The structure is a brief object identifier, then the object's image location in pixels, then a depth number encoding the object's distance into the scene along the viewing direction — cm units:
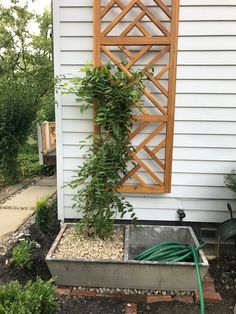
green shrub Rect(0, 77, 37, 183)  495
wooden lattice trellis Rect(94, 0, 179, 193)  246
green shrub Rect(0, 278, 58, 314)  146
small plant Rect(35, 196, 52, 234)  302
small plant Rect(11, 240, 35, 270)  240
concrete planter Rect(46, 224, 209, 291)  217
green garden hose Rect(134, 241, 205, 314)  228
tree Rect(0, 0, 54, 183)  495
